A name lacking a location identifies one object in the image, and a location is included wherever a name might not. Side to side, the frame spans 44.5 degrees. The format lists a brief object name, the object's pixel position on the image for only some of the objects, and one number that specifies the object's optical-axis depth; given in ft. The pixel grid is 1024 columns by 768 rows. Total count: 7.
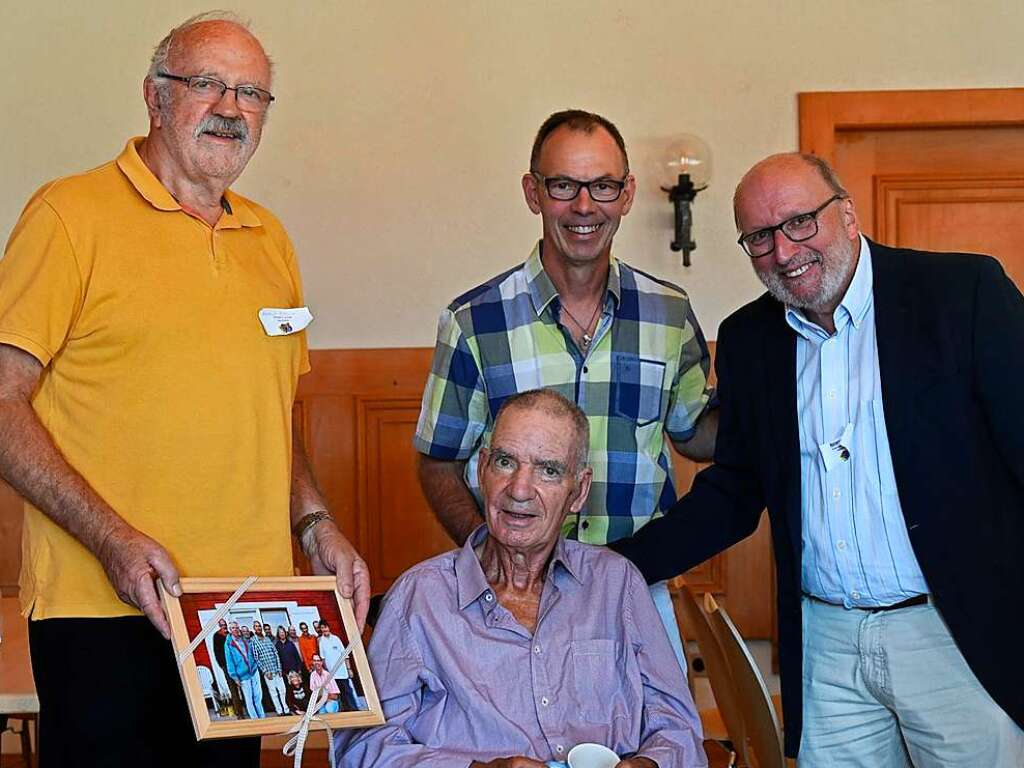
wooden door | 15.03
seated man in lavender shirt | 7.26
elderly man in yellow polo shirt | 6.52
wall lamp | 14.34
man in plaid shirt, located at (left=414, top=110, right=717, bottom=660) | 8.75
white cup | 6.92
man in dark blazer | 7.41
